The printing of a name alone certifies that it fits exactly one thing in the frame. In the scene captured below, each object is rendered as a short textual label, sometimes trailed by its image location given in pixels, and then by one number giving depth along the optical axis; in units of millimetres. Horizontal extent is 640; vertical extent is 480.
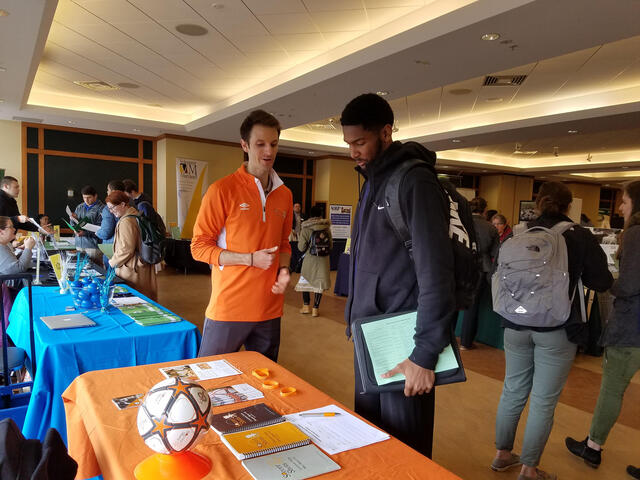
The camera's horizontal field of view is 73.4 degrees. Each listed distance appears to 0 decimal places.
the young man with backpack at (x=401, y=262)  1105
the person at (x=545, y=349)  1989
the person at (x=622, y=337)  2150
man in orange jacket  1816
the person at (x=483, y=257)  4074
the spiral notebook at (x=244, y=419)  1062
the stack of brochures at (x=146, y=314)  2172
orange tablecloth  925
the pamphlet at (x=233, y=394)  1234
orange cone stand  858
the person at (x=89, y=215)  4619
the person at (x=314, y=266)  5332
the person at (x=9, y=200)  5153
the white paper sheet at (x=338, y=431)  1019
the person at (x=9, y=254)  2994
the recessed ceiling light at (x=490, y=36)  3468
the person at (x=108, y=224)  4414
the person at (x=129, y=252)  3029
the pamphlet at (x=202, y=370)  1418
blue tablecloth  1742
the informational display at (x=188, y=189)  9352
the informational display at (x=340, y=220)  11344
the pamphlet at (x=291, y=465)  877
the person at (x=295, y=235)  8970
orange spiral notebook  955
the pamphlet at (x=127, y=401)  1175
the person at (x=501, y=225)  5258
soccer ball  817
